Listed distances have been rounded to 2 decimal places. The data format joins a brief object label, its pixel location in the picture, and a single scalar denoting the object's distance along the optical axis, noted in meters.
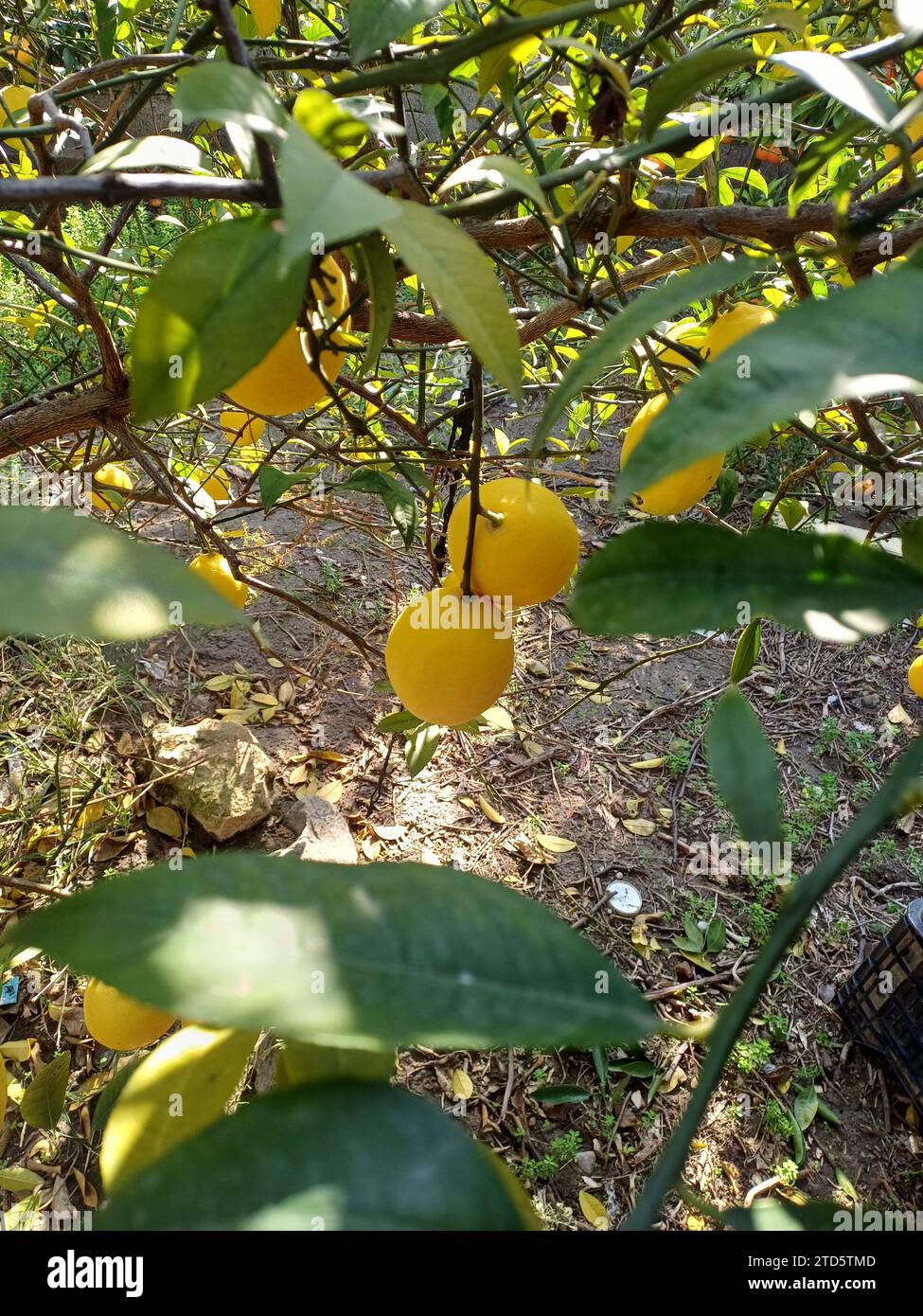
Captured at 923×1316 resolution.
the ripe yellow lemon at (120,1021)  0.65
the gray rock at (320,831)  1.44
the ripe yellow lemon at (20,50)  1.03
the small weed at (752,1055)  1.41
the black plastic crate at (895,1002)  1.37
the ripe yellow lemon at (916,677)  1.00
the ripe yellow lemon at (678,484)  0.63
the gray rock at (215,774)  1.52
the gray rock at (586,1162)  1.28
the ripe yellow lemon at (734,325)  0.65
